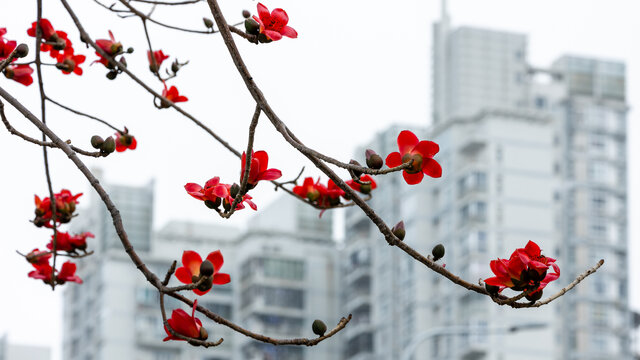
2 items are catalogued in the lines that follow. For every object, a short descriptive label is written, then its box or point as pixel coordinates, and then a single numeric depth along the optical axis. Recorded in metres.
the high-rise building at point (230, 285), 68.50
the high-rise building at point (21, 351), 70.00
